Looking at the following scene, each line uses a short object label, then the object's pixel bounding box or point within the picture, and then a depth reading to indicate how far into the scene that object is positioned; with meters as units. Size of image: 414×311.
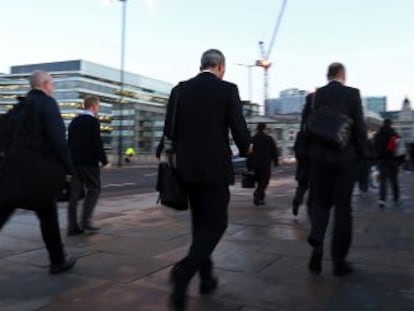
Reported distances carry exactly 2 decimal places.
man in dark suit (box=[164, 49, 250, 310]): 3.81
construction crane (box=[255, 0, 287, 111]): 76.61
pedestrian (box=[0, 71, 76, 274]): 4.52
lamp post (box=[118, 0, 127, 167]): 47.04
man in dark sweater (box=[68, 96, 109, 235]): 6.90
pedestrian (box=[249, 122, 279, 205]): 10.85
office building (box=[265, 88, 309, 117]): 120.44
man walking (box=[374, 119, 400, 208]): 10.22
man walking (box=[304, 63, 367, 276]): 4.77
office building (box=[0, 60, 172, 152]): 139.25
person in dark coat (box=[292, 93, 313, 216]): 8.43
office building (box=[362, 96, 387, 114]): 159.57
